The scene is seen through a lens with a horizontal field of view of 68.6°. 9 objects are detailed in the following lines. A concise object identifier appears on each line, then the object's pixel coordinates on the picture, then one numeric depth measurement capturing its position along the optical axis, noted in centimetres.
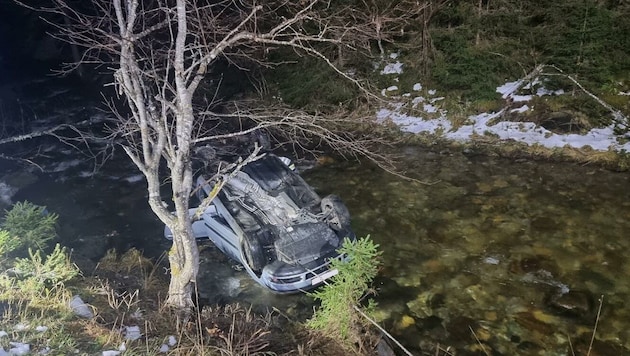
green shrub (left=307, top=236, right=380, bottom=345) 518
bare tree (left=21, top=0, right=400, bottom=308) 465
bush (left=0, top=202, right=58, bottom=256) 637
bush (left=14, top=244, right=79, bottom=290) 529
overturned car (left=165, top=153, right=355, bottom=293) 625
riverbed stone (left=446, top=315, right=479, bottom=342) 570
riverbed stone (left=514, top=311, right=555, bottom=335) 567
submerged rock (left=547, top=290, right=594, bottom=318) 588
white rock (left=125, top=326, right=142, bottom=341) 475
